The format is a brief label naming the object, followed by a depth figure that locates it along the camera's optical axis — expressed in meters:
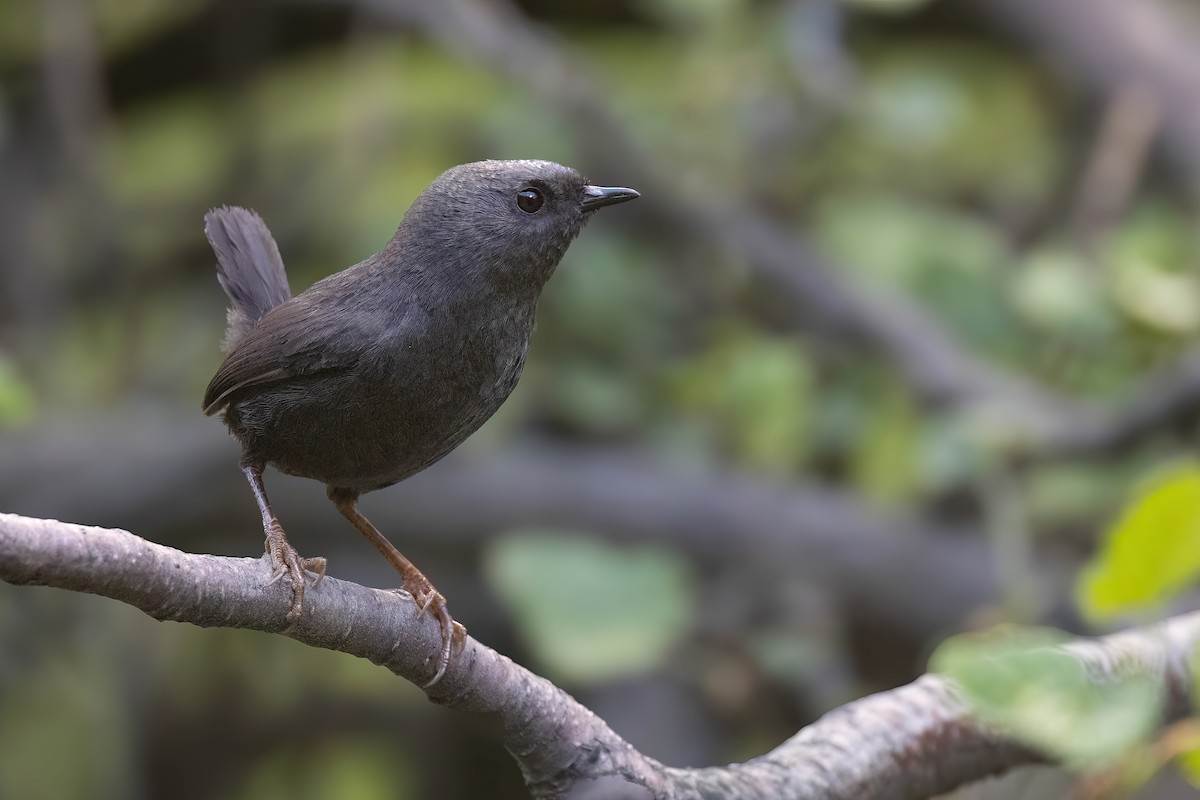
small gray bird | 5.20
